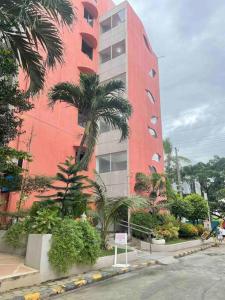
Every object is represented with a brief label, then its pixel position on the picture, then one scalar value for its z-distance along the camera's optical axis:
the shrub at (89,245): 8.14
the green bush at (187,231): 18.59
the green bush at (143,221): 16.02
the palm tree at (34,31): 6.64
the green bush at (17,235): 8.73
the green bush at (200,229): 20.81
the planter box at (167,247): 14.43
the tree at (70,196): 9.62
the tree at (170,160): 32.56
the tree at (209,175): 37.75
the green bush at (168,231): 15.90
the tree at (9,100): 7.39
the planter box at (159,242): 14.73
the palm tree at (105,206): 11.03
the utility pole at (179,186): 28.67
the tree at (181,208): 19.92
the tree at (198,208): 21.08
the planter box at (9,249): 8.67
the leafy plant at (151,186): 18.41
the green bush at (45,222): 7.83
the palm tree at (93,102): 12.62
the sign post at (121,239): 9.65
